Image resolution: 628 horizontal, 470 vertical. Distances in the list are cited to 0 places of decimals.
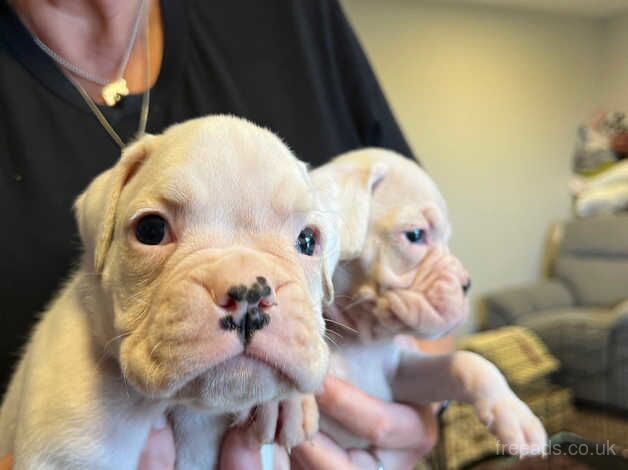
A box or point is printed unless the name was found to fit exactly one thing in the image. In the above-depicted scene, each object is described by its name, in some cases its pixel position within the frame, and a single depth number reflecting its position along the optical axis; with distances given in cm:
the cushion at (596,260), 142
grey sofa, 119
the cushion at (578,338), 120
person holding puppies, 21
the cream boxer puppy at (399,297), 22
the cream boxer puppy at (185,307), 13
